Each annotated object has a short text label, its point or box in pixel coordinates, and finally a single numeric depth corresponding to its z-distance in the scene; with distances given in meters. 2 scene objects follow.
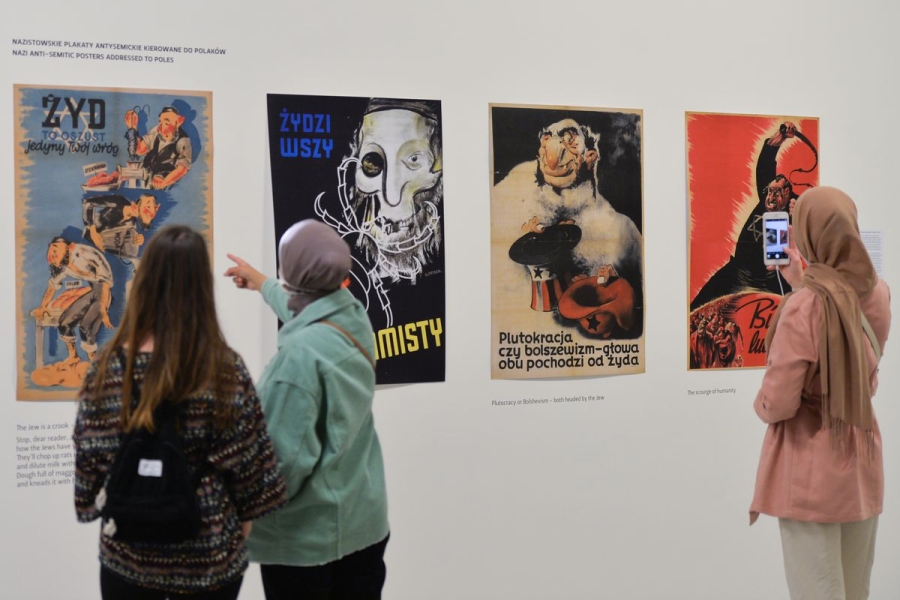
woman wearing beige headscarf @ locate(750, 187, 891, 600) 2.46
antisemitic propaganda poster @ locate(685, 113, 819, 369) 3.50
